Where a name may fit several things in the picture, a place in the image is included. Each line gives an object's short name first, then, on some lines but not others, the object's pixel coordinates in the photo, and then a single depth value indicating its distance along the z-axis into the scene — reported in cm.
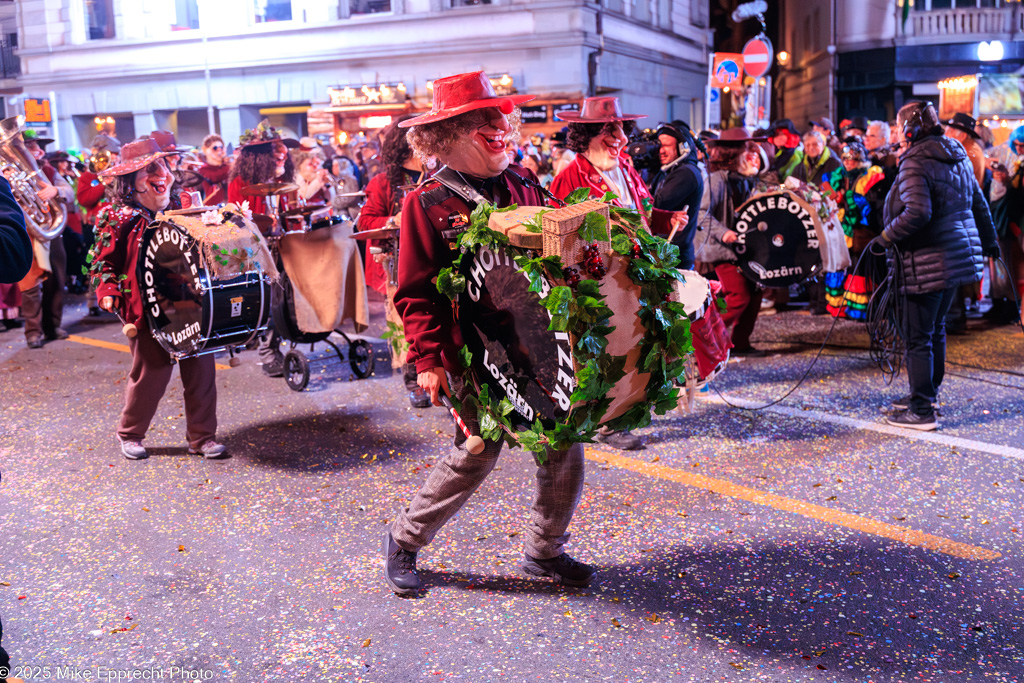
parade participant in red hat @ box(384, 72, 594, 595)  355
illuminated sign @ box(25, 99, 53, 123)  2311
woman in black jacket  574
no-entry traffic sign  1584
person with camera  660
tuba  835
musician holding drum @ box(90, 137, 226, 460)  554
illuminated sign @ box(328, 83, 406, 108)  2750
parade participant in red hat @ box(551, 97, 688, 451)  579
